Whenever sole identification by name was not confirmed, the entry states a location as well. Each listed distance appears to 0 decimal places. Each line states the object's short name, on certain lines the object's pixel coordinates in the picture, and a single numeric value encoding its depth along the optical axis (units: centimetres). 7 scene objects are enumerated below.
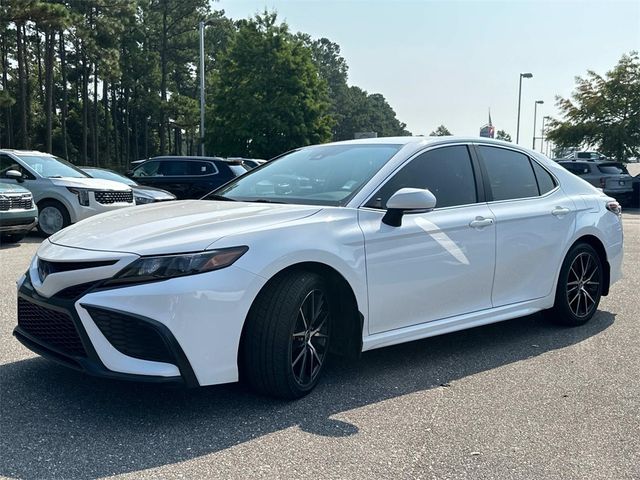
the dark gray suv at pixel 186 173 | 1534
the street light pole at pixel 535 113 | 6154
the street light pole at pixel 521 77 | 4110
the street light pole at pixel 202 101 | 3347
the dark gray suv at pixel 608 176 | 2236
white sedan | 325
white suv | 1183
